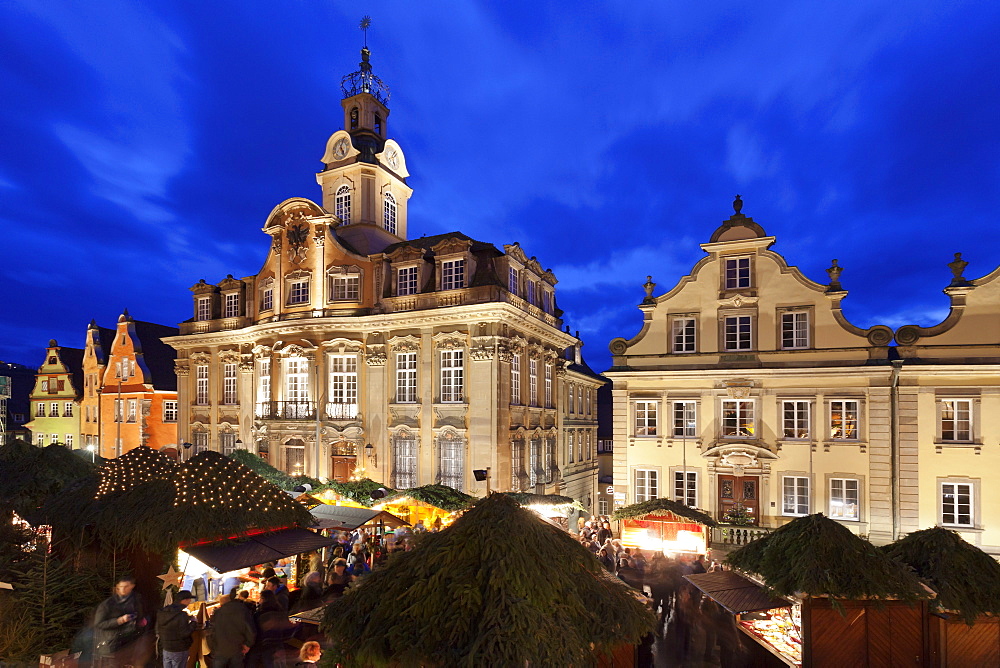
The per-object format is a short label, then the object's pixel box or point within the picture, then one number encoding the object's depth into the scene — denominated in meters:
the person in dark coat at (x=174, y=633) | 9.12
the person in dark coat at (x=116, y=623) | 9.07
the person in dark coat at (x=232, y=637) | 8.66
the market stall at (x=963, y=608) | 9.48
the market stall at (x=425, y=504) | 21.14
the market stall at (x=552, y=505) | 21.58
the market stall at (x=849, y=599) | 9.23
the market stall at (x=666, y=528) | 18.91
